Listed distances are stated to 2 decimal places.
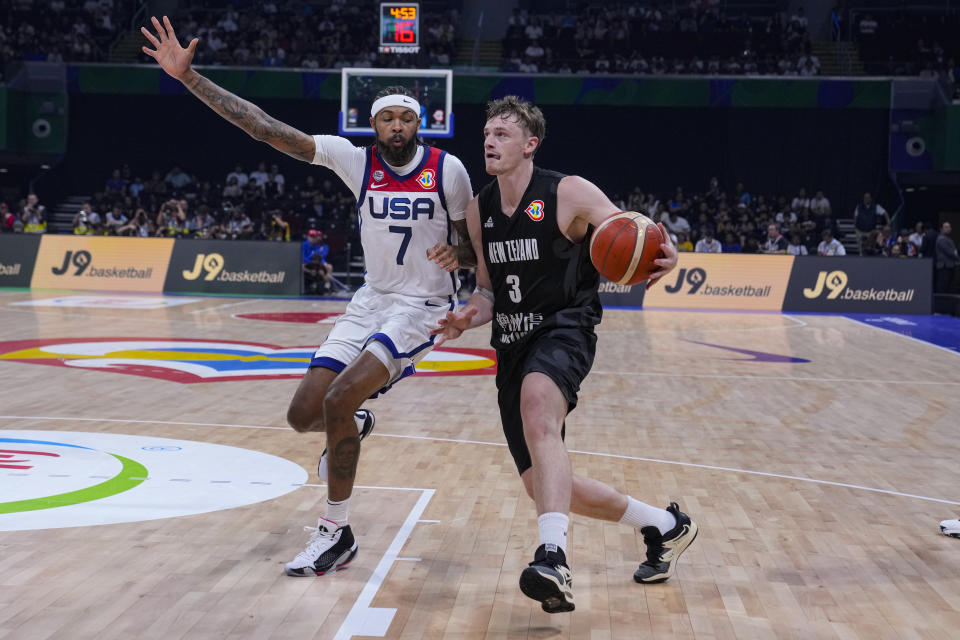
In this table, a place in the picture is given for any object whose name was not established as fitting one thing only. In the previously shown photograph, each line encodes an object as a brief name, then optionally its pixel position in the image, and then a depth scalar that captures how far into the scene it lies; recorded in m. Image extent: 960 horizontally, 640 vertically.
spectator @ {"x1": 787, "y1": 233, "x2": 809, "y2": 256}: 21.30
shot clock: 22.61
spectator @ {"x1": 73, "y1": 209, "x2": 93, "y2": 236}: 24.33
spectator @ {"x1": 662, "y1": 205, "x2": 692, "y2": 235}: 25.28
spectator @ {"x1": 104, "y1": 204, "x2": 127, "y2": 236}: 24.97
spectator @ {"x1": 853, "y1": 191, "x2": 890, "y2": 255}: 25.71
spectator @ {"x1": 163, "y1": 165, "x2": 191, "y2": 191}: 30.83
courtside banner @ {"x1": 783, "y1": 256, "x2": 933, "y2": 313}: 20.59
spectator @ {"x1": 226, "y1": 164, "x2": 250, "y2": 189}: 30.09
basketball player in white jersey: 4.58
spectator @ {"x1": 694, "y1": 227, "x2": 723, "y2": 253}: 22.47
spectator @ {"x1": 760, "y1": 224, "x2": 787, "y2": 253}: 21.67
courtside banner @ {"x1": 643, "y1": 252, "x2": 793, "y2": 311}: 20.53
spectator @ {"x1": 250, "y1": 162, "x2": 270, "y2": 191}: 30.02
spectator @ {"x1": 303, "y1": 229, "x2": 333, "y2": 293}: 21.59
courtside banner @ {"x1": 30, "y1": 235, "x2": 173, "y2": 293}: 21.23
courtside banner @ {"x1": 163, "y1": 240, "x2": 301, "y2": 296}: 21.45
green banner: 28.91
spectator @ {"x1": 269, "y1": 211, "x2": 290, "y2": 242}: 23.48
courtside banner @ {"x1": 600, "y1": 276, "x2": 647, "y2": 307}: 20.83
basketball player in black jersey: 4.14
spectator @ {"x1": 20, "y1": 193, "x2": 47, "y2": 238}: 24.53
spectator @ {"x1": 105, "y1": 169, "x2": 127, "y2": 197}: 30.03
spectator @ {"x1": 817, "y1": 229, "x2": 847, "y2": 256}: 21.53
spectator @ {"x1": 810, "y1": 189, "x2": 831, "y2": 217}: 27.84
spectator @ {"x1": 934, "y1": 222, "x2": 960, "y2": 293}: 21.56
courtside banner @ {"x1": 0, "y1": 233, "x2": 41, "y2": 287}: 21.67
